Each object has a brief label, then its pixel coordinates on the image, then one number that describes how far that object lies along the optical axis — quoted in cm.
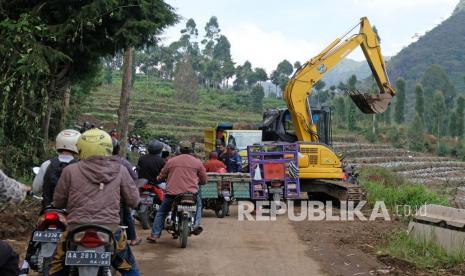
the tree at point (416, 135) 6956
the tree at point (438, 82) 10788
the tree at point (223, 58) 10205
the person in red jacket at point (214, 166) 1477
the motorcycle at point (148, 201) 1118
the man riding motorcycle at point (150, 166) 1139
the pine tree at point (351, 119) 7169
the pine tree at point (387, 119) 8406
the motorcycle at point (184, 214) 965
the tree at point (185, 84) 8262
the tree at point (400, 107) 8750
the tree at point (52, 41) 1055
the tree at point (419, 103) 8406
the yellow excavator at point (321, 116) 1650
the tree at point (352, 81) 8659
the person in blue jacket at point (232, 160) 1780
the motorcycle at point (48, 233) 587
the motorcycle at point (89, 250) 509
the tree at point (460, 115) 8175
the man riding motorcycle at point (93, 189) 529
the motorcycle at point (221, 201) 1380
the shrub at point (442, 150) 6888
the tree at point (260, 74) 10538
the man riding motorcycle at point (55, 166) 642
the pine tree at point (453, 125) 8250
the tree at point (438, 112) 7999
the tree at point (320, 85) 9094
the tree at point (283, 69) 10619
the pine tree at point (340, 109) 8212
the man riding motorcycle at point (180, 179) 986
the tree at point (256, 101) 8541
